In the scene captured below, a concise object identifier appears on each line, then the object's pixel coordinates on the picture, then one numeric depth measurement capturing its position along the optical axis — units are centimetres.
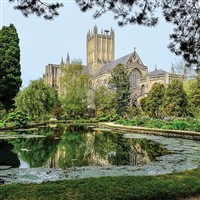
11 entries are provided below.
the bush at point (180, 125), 2098
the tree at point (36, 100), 2986
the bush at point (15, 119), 2478
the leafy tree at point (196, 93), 2699
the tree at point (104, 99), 4150
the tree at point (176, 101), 3120
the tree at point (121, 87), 4031
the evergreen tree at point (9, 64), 2573
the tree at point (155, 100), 3519
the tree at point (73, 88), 3966
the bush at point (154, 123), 2394
